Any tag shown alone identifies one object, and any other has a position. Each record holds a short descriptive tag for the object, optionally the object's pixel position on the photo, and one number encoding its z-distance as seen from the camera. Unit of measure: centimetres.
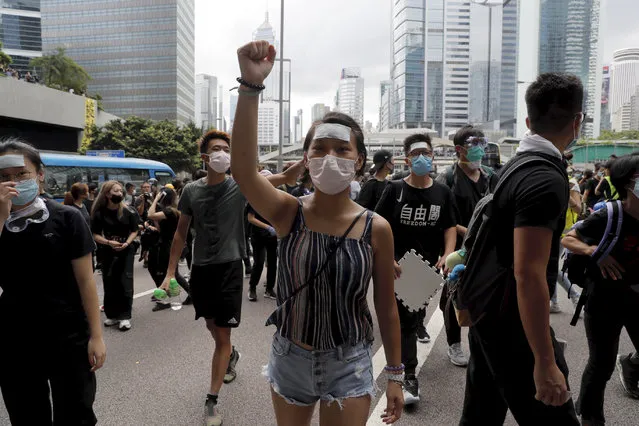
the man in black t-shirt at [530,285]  174
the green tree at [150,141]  4434
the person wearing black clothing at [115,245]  591
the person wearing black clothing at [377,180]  536
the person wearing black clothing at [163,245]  678
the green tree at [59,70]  5353
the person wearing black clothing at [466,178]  453
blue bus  1811
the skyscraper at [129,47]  9394
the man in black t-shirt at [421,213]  395
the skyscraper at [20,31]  7856
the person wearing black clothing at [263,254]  722
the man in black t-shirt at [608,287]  292
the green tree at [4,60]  3479
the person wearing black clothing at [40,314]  225
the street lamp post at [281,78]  2316
